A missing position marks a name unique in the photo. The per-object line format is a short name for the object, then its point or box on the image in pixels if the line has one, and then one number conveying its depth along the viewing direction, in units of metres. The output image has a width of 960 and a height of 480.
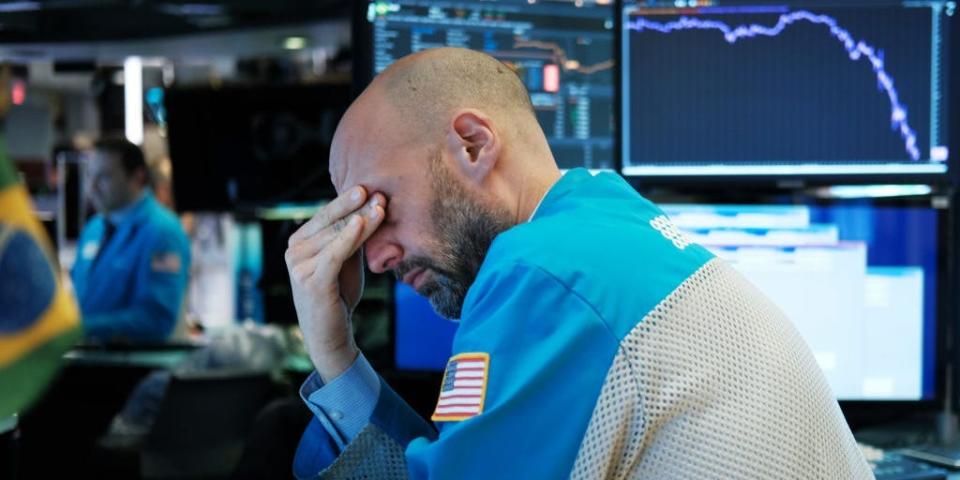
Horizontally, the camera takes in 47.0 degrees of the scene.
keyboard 1.81
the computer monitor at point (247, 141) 3.04
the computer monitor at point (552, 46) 2.06
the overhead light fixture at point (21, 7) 6.11
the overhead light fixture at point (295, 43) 7.43
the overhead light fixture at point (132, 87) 7.78
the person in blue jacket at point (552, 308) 0.91
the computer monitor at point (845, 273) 2.10
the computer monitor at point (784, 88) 2.12
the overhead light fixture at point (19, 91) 4.69
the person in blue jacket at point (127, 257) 4.05
